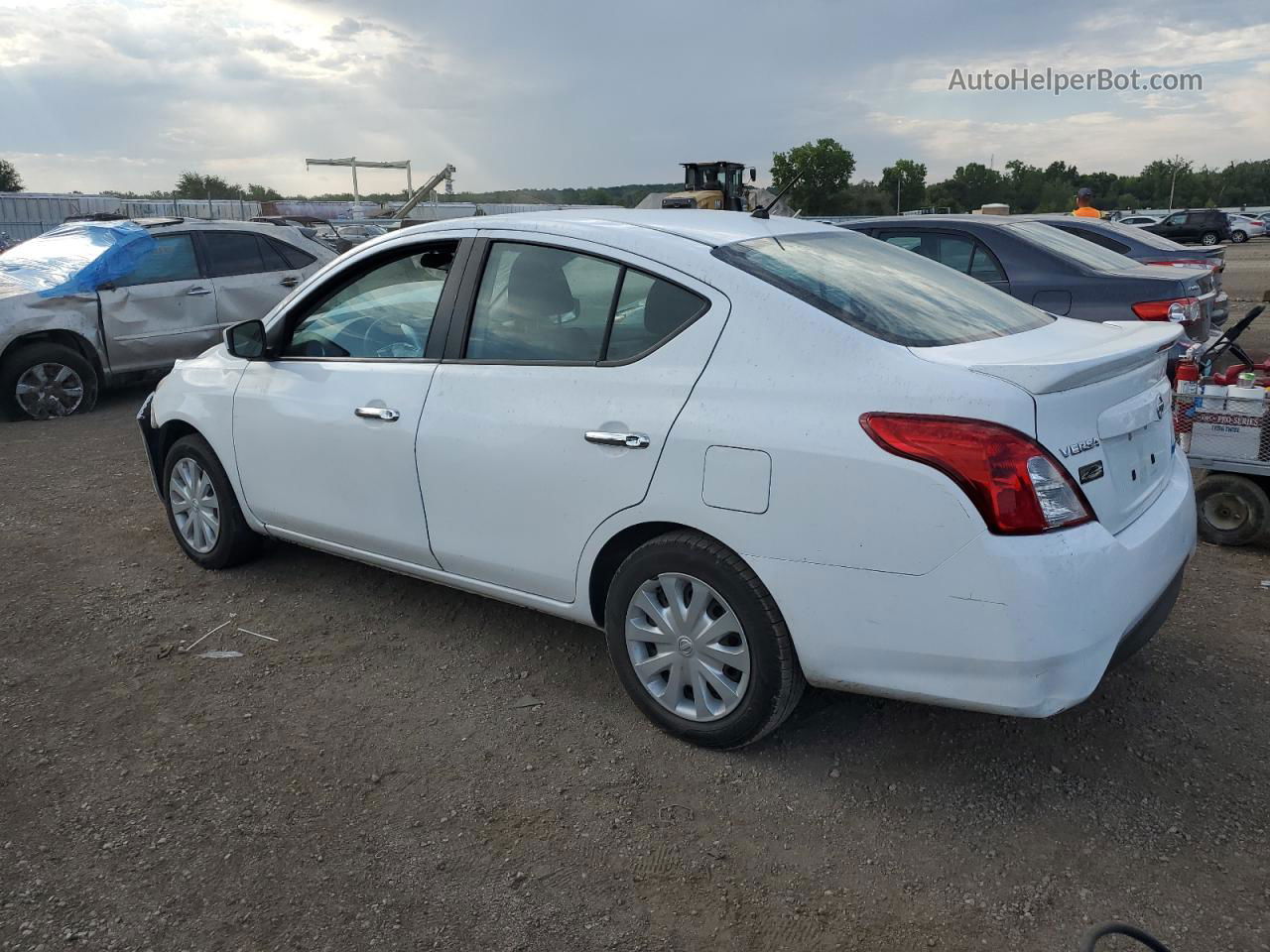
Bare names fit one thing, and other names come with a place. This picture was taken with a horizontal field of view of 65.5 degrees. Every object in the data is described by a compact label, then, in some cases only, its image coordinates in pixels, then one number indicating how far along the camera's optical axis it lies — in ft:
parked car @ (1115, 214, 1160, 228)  143.71
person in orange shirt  37.01
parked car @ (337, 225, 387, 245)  75.39
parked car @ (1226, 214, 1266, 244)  150.30
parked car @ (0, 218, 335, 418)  28.43
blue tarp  28.81
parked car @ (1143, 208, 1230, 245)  136.56
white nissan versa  8.22
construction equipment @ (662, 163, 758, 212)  79.82
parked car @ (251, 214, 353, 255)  56.61
